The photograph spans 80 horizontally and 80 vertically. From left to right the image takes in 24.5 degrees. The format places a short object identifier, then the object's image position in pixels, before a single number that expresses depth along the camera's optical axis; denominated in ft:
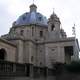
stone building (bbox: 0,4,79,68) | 110.63
